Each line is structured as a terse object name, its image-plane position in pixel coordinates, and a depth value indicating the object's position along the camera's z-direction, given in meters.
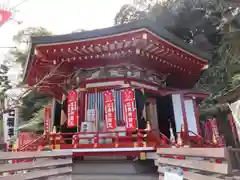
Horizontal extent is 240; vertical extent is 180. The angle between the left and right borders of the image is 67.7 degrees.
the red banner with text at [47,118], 7.71
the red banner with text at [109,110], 5.62
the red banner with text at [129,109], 5.62
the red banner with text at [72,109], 6.09
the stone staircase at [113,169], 5.16
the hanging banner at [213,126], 8.54
